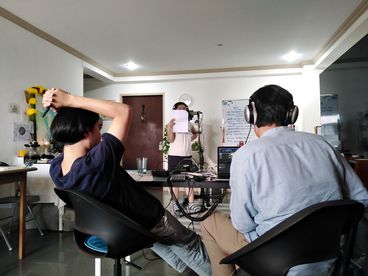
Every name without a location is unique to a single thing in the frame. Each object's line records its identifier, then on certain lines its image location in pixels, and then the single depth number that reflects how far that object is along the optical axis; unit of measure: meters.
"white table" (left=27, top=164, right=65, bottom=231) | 2.90
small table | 2.17
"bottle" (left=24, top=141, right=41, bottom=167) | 3.01
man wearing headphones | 0.87
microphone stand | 2.36
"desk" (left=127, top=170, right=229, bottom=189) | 1.67
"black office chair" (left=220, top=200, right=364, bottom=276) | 0.75
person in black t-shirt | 1.01
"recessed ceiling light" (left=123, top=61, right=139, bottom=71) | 5.00
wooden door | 5.82
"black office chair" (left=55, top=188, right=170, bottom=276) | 0.95
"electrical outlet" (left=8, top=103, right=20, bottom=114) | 3.08
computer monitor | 1.83
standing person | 3.28
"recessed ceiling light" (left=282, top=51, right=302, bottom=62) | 4.57
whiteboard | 5.48
